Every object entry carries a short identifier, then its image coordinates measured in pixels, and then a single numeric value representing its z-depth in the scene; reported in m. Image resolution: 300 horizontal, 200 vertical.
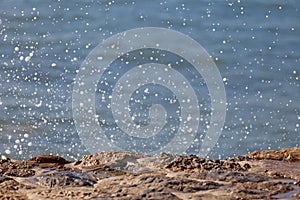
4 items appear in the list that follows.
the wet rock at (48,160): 10.07
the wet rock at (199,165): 9.62
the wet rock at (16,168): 9.45
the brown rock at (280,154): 10.37
